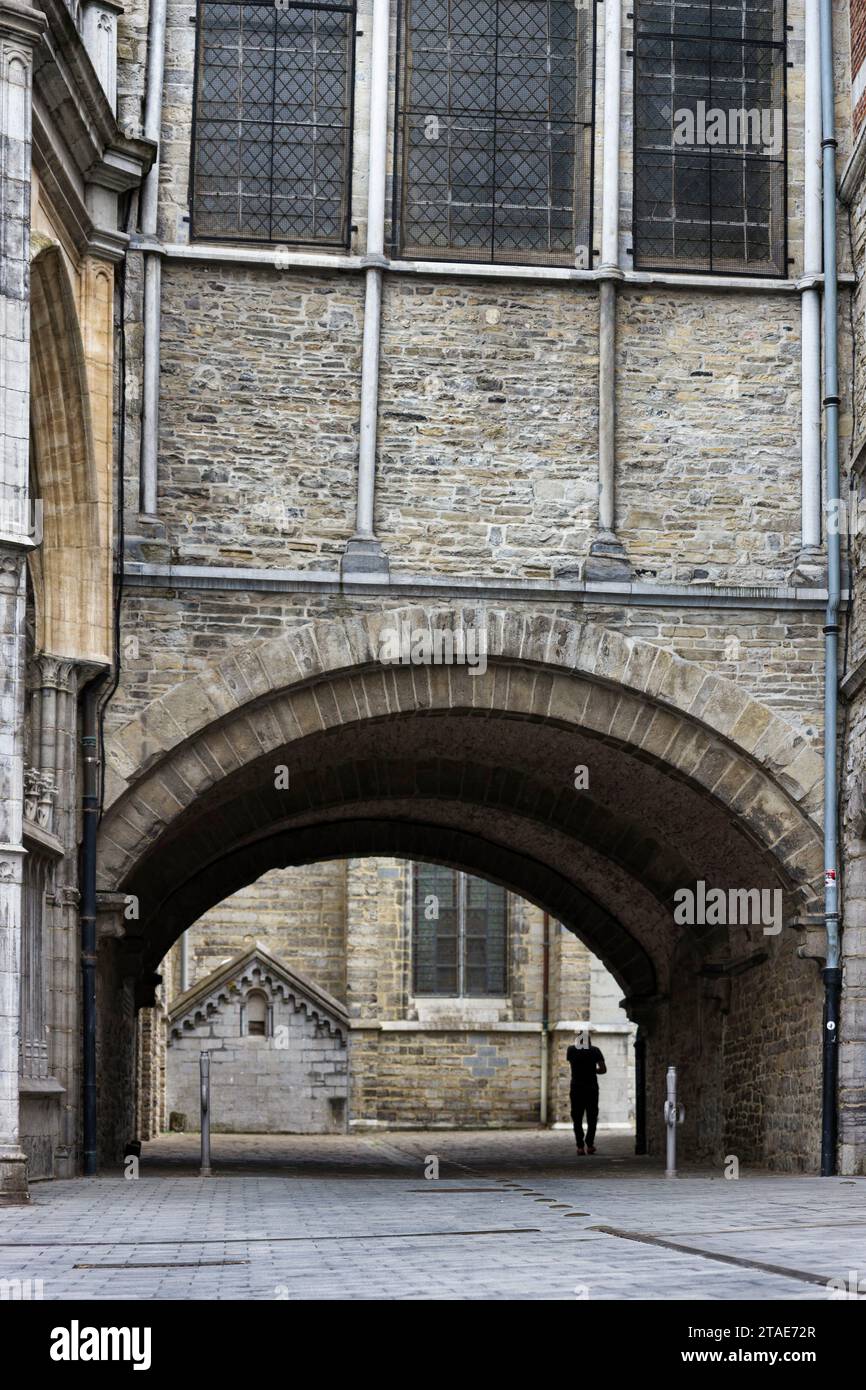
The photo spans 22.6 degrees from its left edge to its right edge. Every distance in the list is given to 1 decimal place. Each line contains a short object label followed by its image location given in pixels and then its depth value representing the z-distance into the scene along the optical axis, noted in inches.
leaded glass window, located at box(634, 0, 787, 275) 651.5
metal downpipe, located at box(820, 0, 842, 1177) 594.2
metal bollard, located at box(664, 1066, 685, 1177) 589.6
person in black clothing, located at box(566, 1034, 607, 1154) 858.8
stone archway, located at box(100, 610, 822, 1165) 597.0
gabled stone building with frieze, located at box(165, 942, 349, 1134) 1237.1
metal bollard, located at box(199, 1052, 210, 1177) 582.2
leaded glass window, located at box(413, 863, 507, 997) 1298.0
